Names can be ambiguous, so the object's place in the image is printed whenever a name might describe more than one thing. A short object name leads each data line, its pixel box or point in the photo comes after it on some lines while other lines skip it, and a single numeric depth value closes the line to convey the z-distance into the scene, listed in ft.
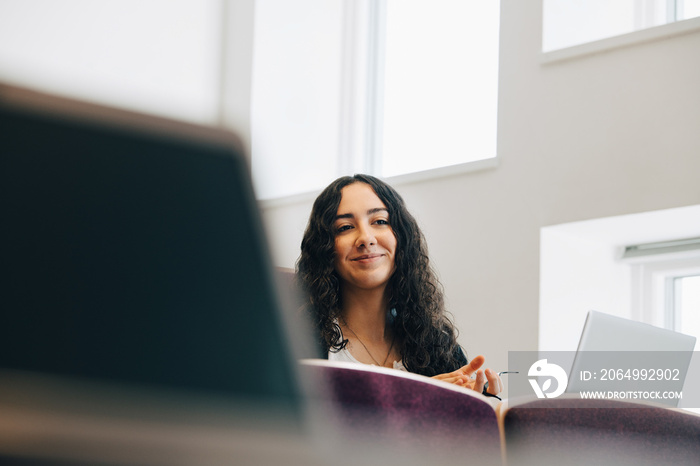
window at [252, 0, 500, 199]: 15.35
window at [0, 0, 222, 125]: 15.05
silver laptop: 6.55
